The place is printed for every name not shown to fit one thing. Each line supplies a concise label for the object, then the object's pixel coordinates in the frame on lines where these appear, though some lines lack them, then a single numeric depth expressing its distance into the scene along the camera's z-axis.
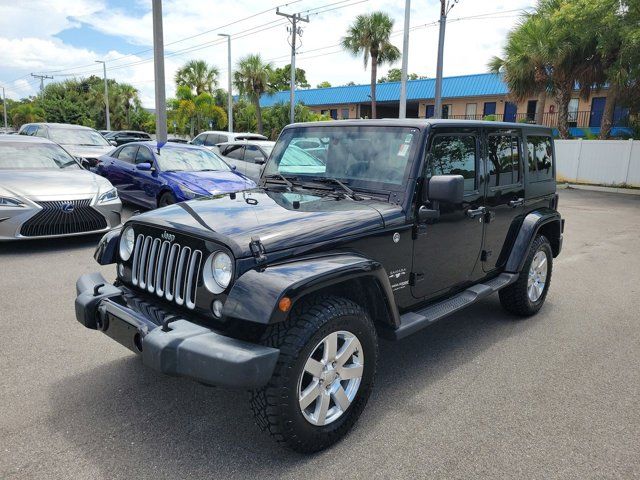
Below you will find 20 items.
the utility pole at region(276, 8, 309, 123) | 31.95
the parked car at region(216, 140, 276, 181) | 12.58
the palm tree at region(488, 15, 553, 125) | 20.53
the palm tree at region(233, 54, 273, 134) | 37.70
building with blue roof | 32.59
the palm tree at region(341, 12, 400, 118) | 31.84
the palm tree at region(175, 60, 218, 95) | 44.97
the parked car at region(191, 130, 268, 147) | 17.38
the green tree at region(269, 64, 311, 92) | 62.04
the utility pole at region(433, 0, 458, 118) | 18.93
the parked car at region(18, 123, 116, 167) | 13.73
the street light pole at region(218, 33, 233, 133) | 34.19
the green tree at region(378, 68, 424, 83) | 72.50
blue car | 8.67
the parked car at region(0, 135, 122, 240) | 6.70
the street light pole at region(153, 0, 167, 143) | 13.95
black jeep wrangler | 2.55
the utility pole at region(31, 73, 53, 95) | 73.53
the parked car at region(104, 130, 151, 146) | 25.63
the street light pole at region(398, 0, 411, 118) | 19.27
